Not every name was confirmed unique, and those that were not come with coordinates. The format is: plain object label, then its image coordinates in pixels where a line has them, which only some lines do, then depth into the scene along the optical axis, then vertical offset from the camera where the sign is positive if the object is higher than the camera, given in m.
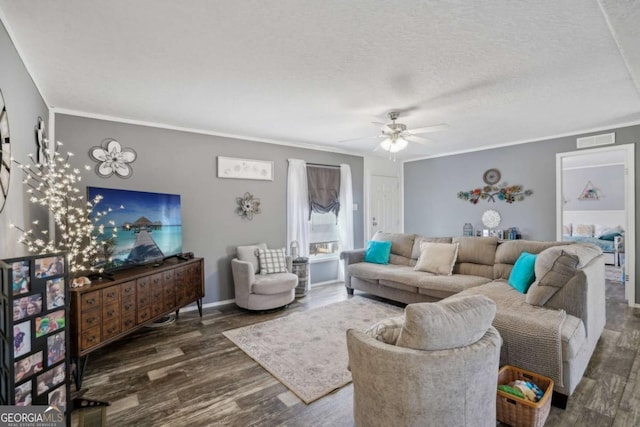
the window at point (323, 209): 5.50 +0.07
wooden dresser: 2.41 -0.84
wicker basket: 1.79 -1.17
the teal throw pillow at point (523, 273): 3.00 -0.62
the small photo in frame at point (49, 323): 1.54 -0.56
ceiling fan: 3.50 +0.89
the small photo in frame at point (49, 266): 1.56 -0.27
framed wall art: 4.55 +0.69
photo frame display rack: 1.40 -0.58
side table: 4.86 -0.94
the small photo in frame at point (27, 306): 1.43 -0.44
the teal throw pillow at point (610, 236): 6.97 -0.59
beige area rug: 2.48 -1.34
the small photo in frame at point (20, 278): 1.43 -0.30
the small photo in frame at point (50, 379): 1.54 -0.85
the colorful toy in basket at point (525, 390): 1.89 -1.13
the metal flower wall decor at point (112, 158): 3.62 +0.67
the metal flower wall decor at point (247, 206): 4.71 +0.11
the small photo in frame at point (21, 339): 1.41 -0.58
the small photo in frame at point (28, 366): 1.43 -0.73
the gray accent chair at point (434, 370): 1.47 -0.78
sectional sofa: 2.08 -0.79
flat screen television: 3.12 -0.13
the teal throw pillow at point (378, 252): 4.92 -0.65
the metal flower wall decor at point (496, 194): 5.21 +0.32
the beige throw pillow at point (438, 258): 4.11 -0.64
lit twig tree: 2.36 -0.01
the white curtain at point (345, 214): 5.88 -0.03
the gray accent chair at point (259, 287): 4.04 -0.99
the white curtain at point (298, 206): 5.21 +0.12
